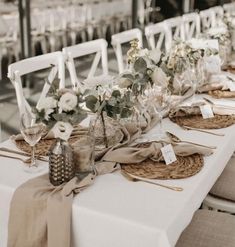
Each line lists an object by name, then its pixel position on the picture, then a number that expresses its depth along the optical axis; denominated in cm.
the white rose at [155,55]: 200
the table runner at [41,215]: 137
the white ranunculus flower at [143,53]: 200
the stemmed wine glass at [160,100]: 202
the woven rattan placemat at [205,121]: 210
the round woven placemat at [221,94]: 260
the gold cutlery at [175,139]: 187
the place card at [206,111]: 222
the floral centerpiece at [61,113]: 142
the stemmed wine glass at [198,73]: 264
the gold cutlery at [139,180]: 149
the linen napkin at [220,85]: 264
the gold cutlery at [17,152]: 174
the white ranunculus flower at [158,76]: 186
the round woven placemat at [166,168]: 157
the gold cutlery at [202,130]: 201
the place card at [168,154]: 167
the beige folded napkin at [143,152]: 166
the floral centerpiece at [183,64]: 229
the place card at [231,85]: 271
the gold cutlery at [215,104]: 239
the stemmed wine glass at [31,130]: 167
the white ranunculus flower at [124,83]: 183
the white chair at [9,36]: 560
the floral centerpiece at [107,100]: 164
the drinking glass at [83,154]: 152
